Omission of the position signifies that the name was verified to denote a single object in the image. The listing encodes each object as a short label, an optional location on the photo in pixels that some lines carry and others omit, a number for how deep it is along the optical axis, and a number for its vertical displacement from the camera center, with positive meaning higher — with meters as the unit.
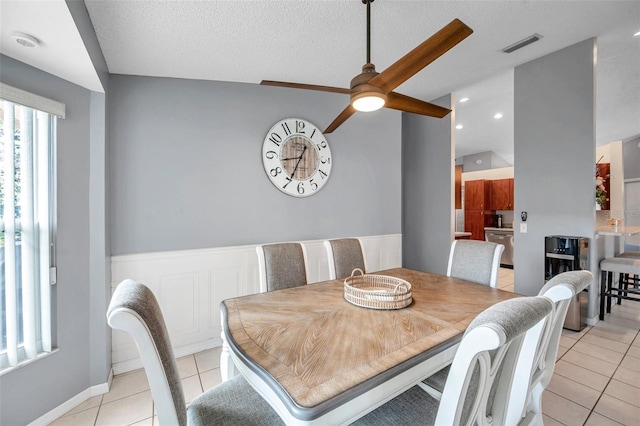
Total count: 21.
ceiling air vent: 2.56 +1.60
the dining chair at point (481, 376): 0.73 -0.52
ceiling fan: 1.26 +0.75
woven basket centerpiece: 1.49 -0.46
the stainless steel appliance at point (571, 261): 2.72 -0.50
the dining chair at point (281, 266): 2.06 -0.40
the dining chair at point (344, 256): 2.36 -0.38
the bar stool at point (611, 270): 2.81 -0.62
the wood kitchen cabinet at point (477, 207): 6.42 +0.11
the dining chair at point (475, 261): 2.05 -0.39
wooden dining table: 0.85 -0.53
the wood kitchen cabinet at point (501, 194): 6.14 +0.39
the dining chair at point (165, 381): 0.80 -0.52
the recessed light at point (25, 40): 1.40 +0.92
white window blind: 1.61 -0.06
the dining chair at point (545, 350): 1.12 -0.61
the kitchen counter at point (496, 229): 5.81 -0.37
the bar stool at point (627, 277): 3.41 -0.86
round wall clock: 2.99 +0.64
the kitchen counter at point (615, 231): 2.76 -0.22
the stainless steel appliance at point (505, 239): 5.72 -0.58
